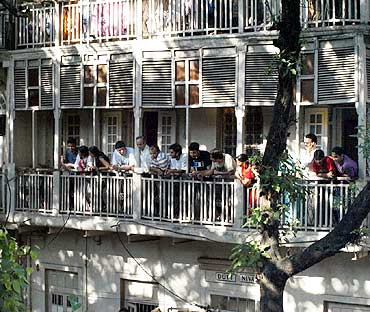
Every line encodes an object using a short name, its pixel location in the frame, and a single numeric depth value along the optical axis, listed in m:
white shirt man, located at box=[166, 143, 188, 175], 18.64
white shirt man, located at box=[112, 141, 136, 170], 19.48
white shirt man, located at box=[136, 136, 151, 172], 19.14
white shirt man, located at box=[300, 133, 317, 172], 17.42
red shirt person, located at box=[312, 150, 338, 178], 16.86
